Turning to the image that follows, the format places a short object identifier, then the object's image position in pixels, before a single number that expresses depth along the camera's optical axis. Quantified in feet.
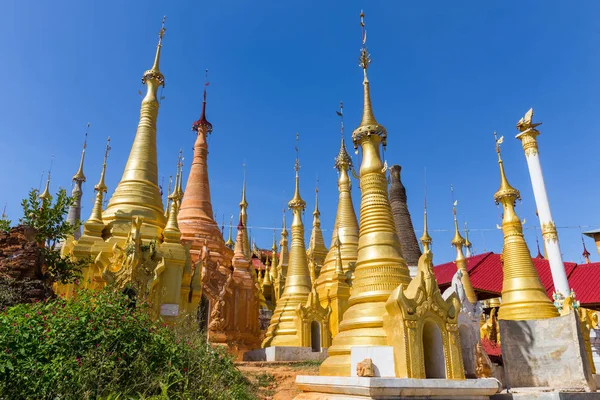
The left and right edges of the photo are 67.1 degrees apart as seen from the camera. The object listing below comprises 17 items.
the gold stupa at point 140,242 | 44.14
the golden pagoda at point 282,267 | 96.82
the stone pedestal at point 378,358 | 28.12
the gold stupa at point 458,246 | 92.48
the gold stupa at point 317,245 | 89.71
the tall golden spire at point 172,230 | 50.16
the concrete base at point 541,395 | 31.30
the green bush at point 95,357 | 19.57
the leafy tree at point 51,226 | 37.99
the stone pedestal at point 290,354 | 59.61
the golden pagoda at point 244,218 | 79.29
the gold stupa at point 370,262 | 31.45
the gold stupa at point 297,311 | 63.82
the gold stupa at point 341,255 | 66.85
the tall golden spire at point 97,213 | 50.21
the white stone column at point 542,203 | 65.36
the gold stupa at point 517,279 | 49.55
